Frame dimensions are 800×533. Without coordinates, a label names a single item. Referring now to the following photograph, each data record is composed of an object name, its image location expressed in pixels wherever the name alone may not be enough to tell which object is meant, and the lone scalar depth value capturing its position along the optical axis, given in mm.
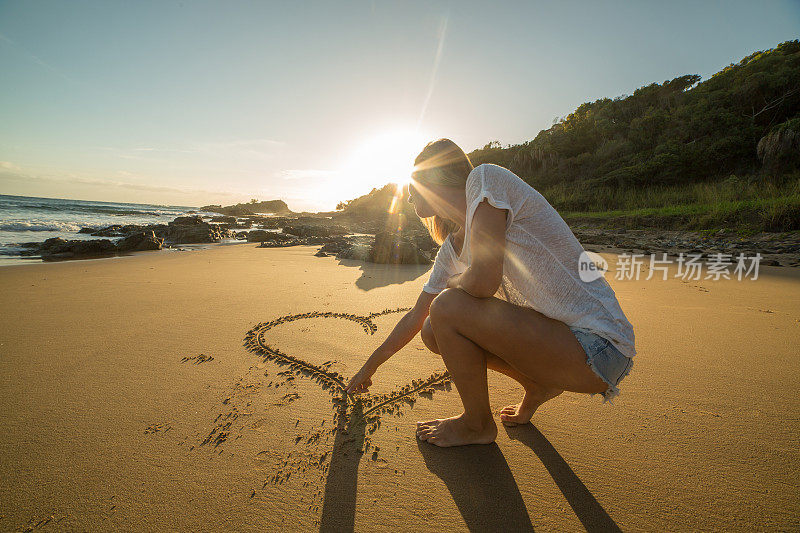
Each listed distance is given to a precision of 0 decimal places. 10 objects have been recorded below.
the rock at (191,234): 10258
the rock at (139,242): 8094
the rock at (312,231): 12070
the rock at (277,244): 8844
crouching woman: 1248
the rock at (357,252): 6301
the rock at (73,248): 6954
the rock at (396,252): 5949
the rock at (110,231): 11500
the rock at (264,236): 11242
